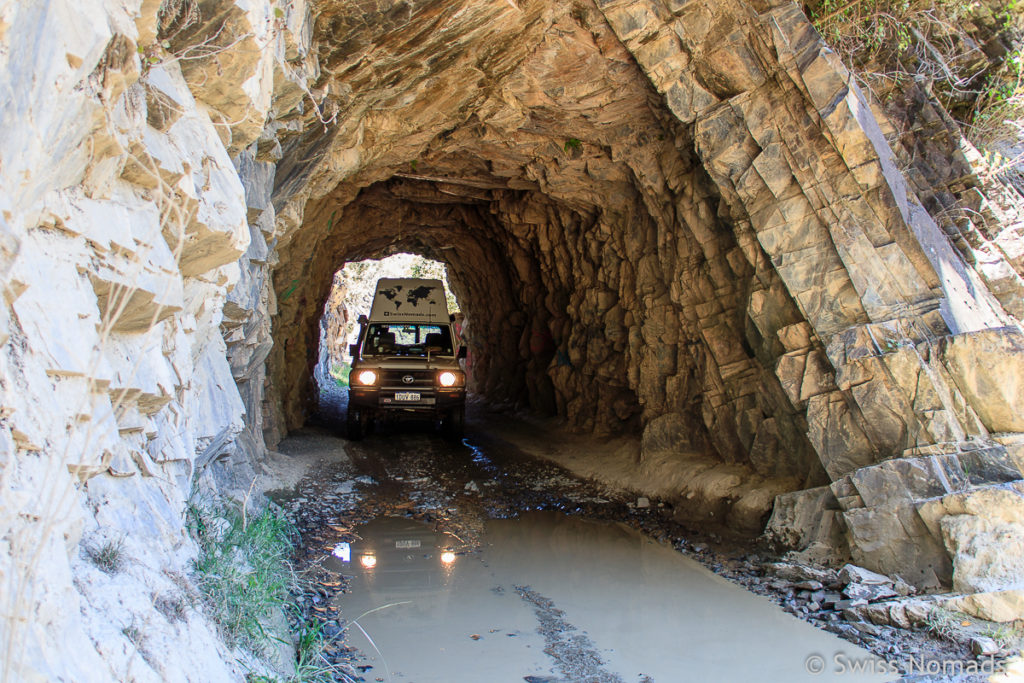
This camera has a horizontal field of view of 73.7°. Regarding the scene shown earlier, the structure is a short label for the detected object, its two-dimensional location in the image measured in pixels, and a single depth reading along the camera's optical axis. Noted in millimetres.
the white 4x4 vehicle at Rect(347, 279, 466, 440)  11688
